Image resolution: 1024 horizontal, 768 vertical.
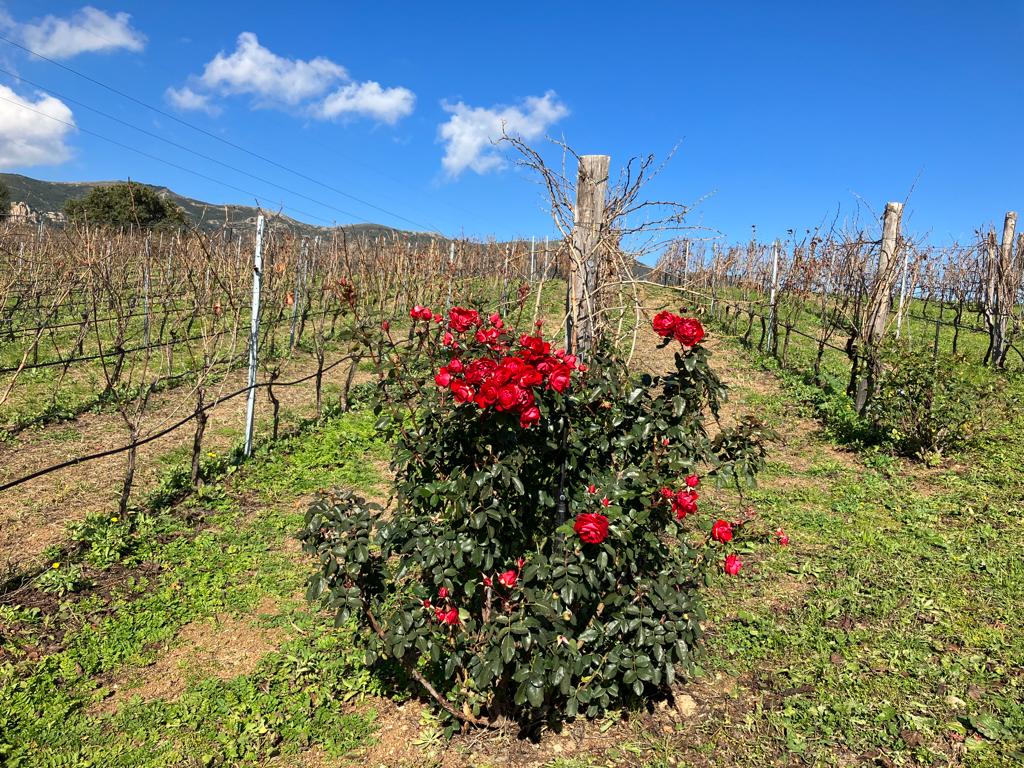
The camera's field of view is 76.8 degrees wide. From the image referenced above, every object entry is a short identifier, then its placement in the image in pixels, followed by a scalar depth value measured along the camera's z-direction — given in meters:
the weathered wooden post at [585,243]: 2.98
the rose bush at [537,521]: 2.14
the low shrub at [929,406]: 5.73
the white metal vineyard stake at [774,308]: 10.45
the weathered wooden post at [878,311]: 6.78
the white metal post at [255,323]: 5.86
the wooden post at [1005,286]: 9.17
